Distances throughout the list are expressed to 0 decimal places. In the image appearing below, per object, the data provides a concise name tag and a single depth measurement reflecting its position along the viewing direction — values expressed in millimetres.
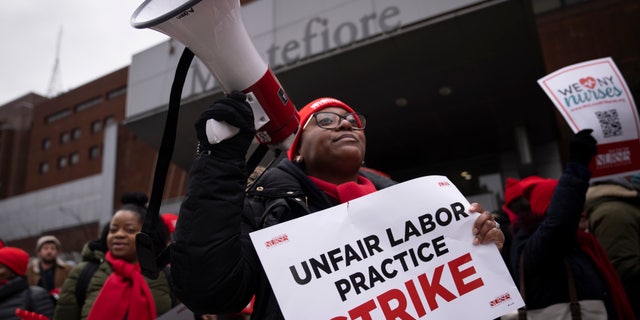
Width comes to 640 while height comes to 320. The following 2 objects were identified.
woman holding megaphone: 1214
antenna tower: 50231
